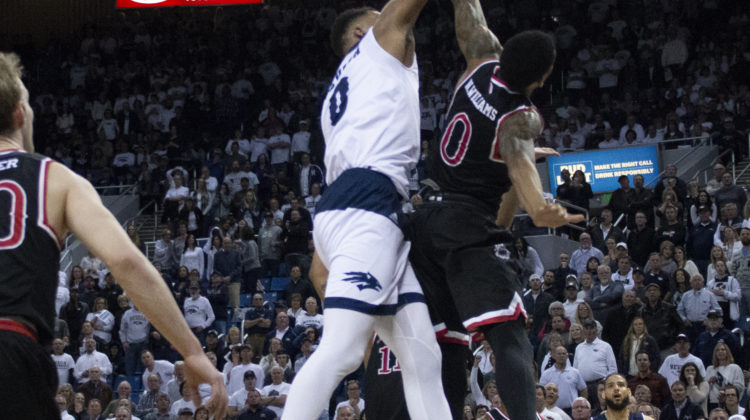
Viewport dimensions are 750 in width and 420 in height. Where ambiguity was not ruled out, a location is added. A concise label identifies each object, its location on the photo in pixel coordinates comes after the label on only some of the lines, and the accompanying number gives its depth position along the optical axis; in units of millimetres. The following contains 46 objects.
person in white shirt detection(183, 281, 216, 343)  18438
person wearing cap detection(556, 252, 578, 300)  17125
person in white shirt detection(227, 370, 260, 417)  15664
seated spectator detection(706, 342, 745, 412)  13773
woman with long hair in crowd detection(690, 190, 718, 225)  17656
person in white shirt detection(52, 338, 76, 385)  17266
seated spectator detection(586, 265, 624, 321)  16062
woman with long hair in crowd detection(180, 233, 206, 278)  20395
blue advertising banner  21875
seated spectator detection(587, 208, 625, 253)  18203
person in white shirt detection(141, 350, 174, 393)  17062
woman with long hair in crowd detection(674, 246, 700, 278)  16188
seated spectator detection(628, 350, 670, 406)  13906
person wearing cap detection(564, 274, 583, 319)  15953
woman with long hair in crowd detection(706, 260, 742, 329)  15609
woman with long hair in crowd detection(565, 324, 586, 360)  15227
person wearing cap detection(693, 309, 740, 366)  14680
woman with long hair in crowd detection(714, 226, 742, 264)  16141
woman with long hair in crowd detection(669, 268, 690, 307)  15766
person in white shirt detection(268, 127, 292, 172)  24188
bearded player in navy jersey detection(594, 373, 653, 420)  9922
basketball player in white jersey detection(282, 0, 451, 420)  4730
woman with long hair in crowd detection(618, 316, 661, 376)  14625
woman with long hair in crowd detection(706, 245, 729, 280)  15945
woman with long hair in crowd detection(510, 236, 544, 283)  17609
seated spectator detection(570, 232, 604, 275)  17781
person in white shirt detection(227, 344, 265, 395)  16172
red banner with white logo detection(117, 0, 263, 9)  25844
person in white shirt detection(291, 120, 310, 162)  24109
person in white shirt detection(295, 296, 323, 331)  17156
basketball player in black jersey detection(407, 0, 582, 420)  4922
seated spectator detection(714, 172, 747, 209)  17672
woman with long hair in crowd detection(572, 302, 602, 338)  15469
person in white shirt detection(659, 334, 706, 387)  14344
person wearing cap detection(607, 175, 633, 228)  19375
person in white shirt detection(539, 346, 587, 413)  14156
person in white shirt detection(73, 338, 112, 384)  17500
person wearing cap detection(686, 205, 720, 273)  17203
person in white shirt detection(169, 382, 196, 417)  15484
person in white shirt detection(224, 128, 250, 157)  24625
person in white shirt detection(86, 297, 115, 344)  18812
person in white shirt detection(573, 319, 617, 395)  14641
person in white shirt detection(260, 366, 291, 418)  15320
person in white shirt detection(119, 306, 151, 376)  18547
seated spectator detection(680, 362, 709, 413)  13648
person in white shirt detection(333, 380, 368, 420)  14516
